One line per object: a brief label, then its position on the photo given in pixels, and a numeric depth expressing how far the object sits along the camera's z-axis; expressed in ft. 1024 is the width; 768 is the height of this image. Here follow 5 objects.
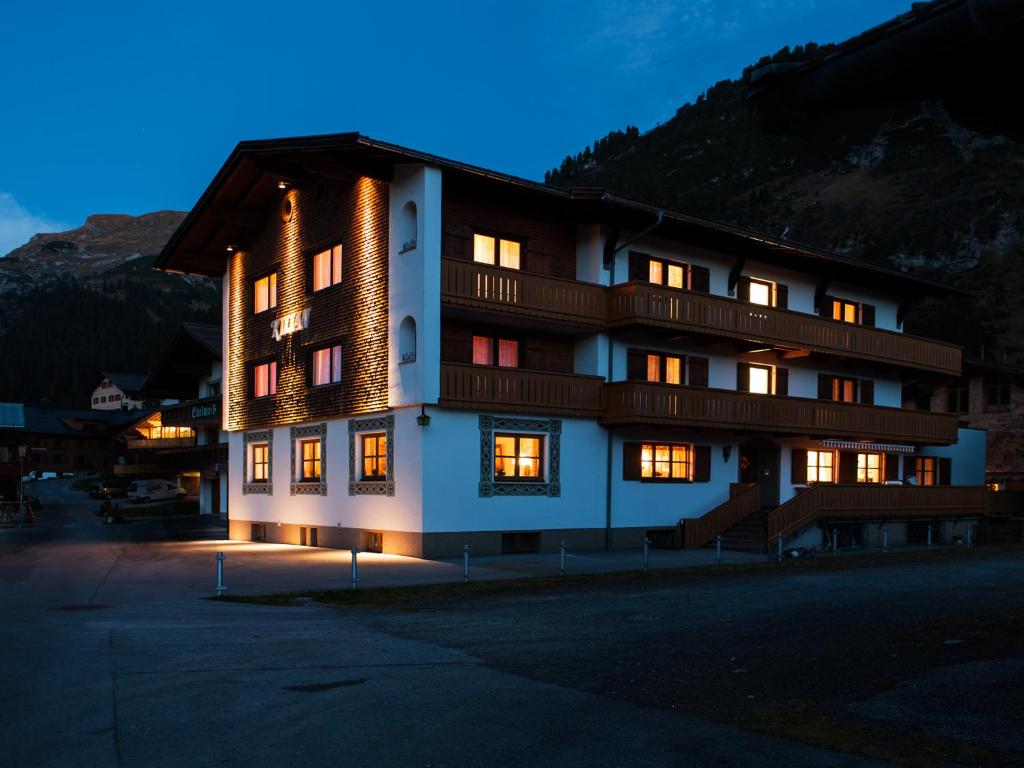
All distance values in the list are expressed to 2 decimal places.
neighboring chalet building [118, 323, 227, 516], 159.43
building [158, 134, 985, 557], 88.17
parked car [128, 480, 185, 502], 242.58
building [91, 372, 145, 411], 403.73
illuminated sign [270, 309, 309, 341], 106.01
